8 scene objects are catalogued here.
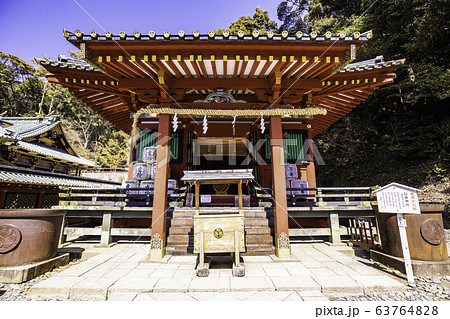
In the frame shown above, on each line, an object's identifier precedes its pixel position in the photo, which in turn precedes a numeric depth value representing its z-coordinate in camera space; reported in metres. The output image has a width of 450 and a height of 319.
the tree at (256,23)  30.31
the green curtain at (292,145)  8.69
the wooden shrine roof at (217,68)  4.66
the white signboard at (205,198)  6.83
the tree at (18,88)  27.61
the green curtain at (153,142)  8.47
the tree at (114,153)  28.16
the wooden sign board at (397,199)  4.12
